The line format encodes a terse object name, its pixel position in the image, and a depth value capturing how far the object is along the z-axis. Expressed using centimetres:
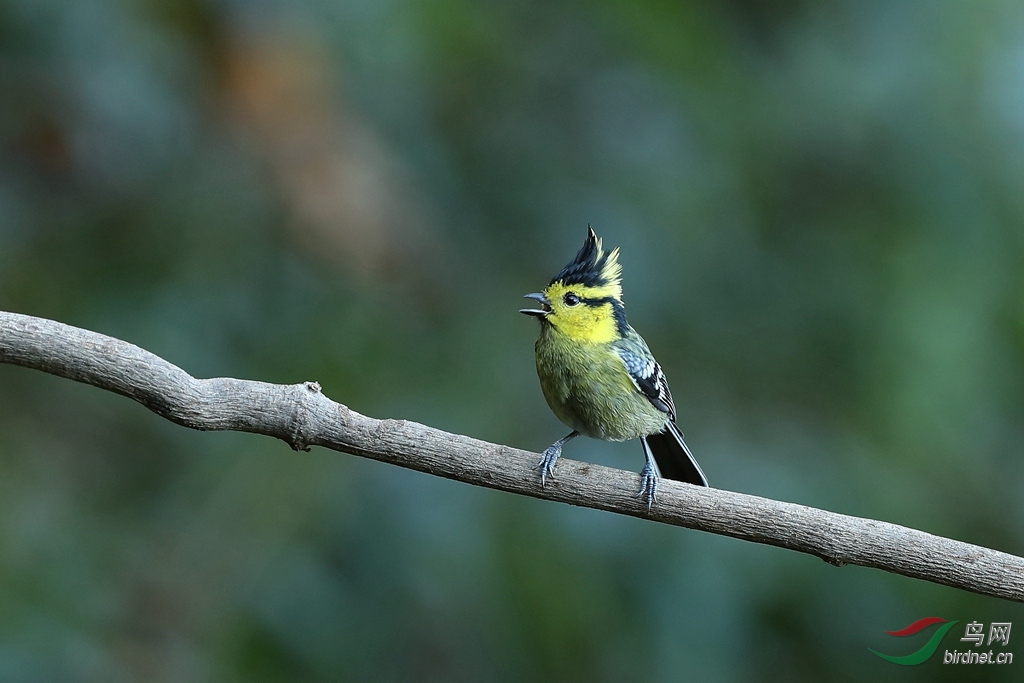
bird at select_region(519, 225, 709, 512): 655
